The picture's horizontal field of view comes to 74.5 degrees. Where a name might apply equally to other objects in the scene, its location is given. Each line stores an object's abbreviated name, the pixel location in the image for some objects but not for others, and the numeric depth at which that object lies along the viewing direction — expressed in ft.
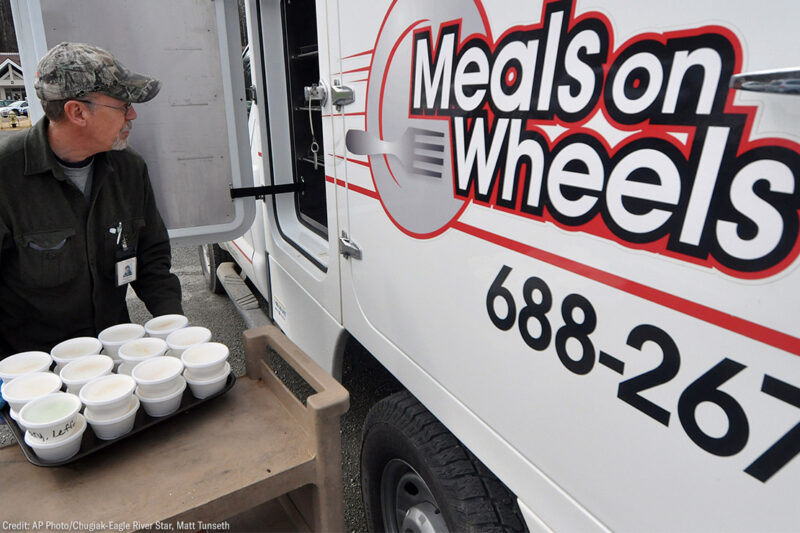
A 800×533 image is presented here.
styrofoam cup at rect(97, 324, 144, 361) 4.49
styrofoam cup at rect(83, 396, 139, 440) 3.50
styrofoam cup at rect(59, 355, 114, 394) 3.83
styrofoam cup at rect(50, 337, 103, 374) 4.30
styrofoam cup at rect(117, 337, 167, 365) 4.22
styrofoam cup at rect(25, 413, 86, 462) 3.31
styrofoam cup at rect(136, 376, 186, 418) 3.77
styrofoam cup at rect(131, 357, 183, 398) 3.77
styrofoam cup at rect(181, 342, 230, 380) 4.03
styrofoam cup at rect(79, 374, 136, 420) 3.52
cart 3.18
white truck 2.15
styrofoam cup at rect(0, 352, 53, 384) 3.98
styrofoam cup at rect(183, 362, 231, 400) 4.05
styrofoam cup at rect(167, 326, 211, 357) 4.36
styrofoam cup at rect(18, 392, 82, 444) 3.29
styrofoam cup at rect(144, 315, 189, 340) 4.69
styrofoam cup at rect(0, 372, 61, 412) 3.61
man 5.32
